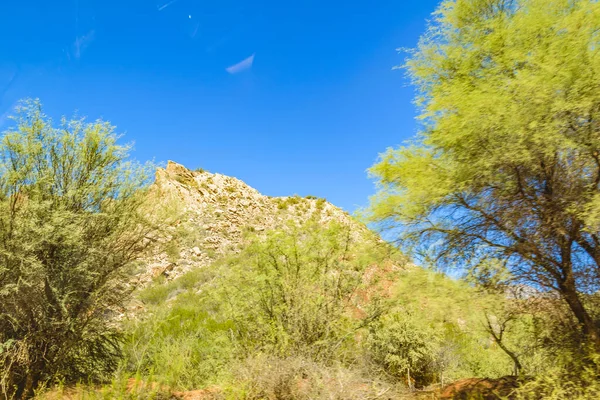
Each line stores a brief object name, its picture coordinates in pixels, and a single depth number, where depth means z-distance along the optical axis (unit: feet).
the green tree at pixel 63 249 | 22.54
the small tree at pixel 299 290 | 26.71
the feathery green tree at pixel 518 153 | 19.26
